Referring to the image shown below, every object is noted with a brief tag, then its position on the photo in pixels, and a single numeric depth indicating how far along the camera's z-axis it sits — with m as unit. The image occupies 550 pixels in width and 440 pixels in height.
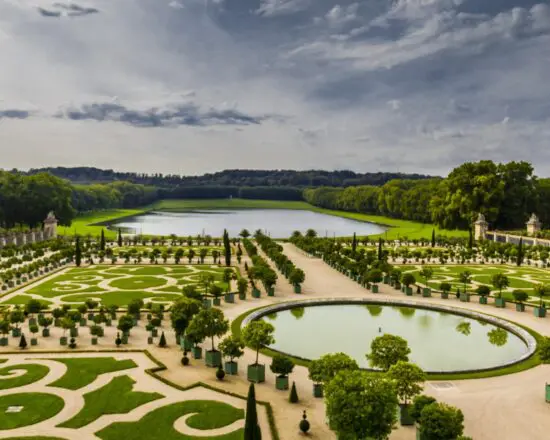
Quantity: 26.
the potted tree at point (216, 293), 41.06
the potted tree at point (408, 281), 45.91
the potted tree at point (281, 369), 23.52
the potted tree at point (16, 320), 31.21
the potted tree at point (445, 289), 44.41
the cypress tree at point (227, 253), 62.84
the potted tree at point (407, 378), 19.88
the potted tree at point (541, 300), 37.84
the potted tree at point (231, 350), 24.95
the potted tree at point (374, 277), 46.92
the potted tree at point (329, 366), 20.66
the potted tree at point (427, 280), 45.44
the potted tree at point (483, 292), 42.47
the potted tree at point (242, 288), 43.59
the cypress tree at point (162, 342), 29.73
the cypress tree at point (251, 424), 16.02
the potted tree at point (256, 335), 25.44
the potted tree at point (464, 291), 43.72
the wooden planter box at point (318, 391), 22.59
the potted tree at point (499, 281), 42.94
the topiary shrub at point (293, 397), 22.09
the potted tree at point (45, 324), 31.64
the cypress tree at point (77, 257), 61.06
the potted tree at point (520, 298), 39.75
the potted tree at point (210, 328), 26.55
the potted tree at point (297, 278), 46.47
